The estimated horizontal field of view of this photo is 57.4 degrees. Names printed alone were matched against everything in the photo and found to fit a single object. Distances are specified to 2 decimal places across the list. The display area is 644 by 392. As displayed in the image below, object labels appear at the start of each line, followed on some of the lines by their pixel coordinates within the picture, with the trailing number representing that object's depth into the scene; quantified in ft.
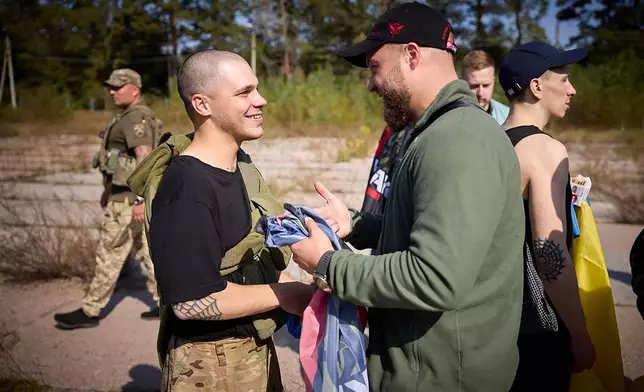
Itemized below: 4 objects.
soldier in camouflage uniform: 17.02
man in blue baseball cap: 7.88
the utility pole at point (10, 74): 125.39
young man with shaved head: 6.80
